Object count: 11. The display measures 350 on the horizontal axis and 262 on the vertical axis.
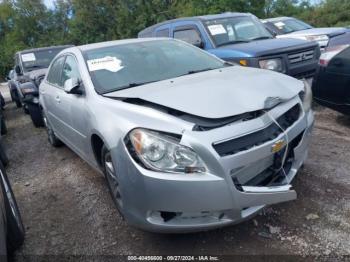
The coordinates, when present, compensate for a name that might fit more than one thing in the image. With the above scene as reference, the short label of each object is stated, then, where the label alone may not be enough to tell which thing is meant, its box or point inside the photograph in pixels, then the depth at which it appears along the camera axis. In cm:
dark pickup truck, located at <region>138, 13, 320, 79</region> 594
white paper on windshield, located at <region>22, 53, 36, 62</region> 1030
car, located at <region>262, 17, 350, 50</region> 920
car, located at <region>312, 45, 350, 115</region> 482
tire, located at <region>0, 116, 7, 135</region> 807
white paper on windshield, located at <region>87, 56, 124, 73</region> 378
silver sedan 253
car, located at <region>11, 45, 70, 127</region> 800
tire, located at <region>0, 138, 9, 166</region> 552
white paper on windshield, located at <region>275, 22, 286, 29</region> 1095
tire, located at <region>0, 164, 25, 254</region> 271
